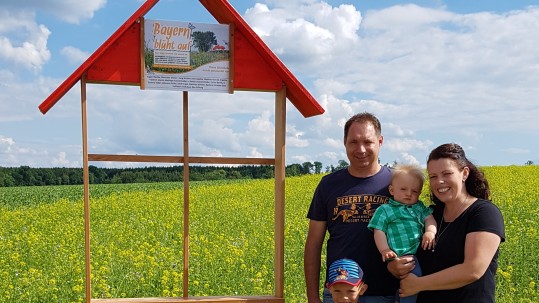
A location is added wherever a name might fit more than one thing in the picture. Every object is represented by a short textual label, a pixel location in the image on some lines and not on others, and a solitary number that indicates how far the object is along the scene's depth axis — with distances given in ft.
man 12.48
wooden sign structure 13.98
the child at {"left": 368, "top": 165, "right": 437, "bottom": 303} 11.82
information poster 14.35
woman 10.77
